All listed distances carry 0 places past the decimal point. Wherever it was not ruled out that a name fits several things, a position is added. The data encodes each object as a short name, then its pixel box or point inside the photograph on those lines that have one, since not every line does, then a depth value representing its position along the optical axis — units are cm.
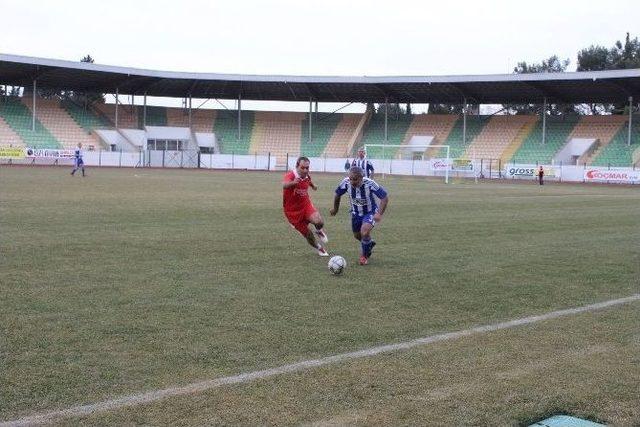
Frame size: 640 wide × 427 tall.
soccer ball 988
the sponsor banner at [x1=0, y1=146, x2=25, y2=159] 5341
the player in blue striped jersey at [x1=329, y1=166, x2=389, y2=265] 1118
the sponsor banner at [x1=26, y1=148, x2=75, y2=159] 5447
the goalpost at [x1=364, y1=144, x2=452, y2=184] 5978
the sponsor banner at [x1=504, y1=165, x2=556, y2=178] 5322
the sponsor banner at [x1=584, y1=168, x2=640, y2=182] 4913
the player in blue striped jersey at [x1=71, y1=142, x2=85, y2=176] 3775
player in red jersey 1199
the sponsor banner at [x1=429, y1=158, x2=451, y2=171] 5617
